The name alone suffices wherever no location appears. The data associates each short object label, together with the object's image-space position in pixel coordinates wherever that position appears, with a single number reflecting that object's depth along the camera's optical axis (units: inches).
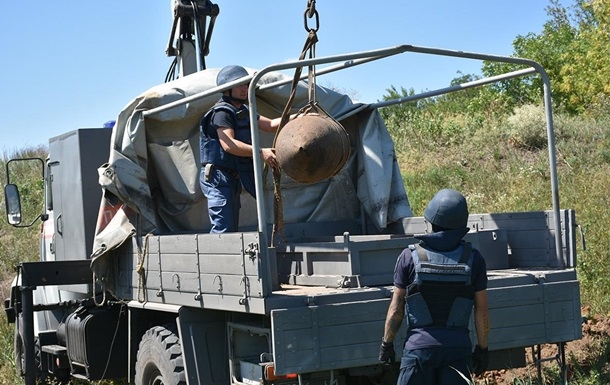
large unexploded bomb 263.7
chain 255.0
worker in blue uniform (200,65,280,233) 289.6
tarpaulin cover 309.9
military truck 232.1
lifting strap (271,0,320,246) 255.8
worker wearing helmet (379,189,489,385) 212.4
